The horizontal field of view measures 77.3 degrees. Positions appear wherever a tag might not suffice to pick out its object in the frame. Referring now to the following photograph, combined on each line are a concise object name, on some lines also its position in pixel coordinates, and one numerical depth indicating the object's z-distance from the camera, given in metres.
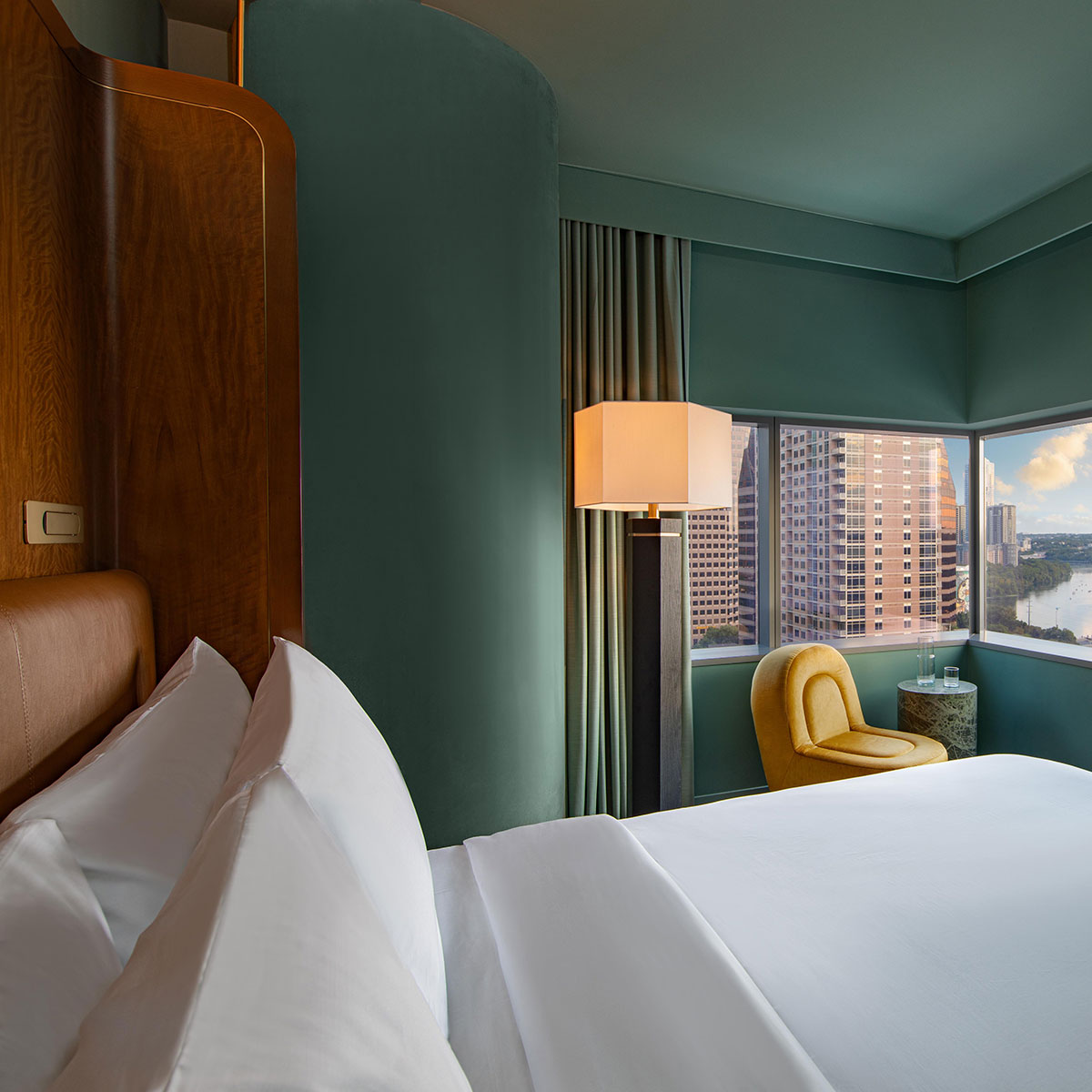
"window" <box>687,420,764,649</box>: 3.38
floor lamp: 2.15
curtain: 2.86
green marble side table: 3.13
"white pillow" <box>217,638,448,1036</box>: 0.70
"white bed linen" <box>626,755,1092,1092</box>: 0.85
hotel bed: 0.43
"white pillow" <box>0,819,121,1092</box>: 0.42
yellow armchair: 2.68
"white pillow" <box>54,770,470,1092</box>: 0.36
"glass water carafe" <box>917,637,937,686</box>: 3.52
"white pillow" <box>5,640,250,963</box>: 0.60
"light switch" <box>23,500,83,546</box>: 0.94
